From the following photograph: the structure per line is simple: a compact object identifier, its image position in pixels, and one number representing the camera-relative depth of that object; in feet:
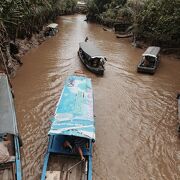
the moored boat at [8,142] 19.27
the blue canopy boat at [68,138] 20.52
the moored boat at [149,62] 45.86
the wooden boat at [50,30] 71.14
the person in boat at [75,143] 21.97
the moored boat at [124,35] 76.15
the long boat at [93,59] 44.16
